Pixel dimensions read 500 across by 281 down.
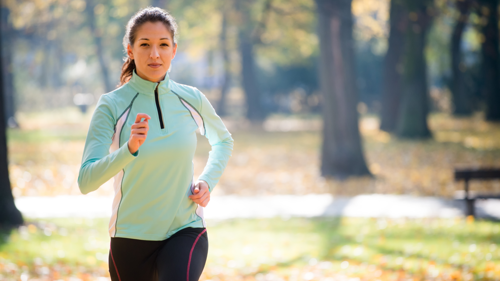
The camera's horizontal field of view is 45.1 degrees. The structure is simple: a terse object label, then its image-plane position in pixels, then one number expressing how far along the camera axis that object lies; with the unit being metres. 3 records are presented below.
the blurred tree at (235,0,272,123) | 29.38
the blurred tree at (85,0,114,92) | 34.94
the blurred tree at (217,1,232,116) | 25.55
